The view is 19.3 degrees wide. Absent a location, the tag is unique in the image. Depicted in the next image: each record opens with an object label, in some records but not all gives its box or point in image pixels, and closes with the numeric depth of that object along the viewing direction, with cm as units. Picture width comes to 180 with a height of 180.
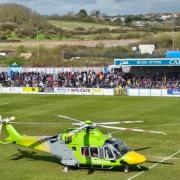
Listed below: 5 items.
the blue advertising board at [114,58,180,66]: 6938
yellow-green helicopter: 2552
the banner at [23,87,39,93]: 7250
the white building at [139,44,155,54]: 9812
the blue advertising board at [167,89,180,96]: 6326
